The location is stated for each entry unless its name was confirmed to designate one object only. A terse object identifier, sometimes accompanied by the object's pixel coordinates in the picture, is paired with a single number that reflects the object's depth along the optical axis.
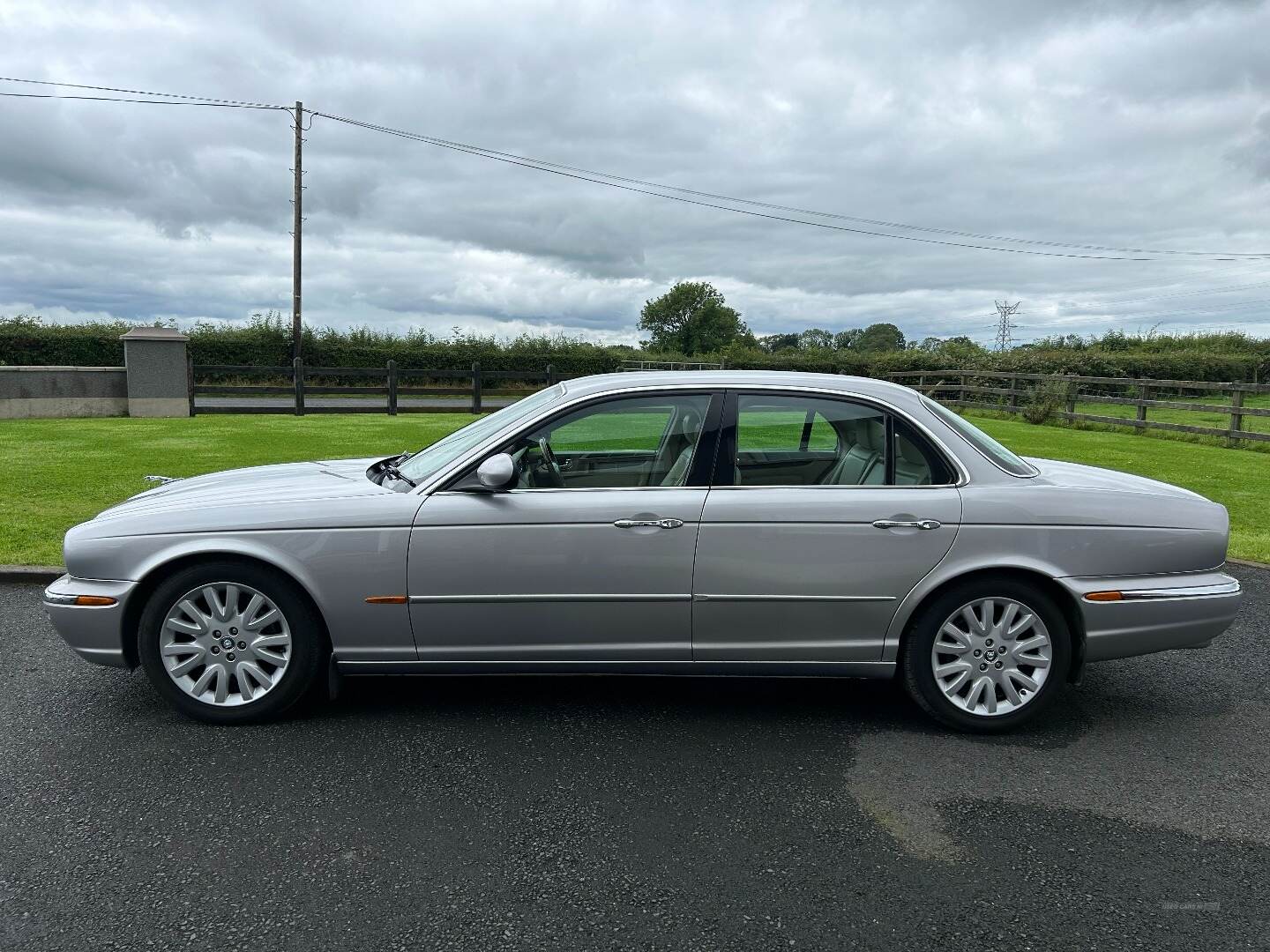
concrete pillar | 18.77
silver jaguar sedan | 3.73
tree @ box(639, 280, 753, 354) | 84.69
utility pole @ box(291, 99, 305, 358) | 27.17
